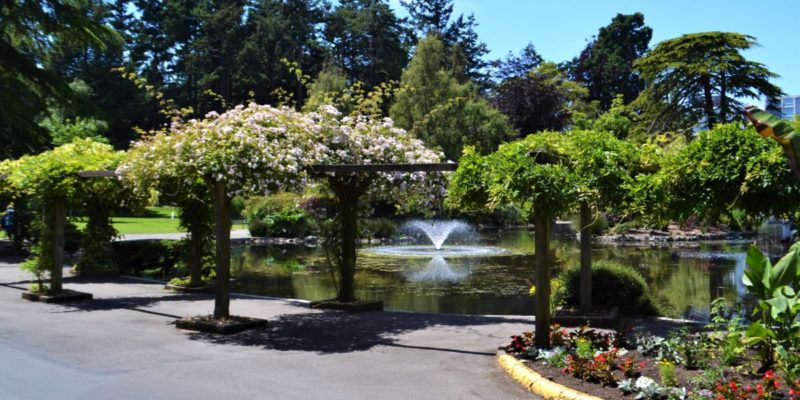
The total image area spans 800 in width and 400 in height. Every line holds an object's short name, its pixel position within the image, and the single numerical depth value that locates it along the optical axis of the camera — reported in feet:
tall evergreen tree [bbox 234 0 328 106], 196.85
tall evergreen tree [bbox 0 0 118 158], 71.74
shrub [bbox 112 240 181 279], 61.16
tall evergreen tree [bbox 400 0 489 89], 243.19
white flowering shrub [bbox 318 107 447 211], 37.09
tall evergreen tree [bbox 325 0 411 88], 213.87
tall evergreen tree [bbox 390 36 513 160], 133.18
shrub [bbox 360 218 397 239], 108.41
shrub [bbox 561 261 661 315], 36.42
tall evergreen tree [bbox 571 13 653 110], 222.48
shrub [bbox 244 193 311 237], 108.99
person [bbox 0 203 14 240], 75.82
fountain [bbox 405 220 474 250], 109.09
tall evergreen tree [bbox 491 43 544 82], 192.75
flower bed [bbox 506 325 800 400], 19.10
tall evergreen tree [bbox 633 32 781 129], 78.89
